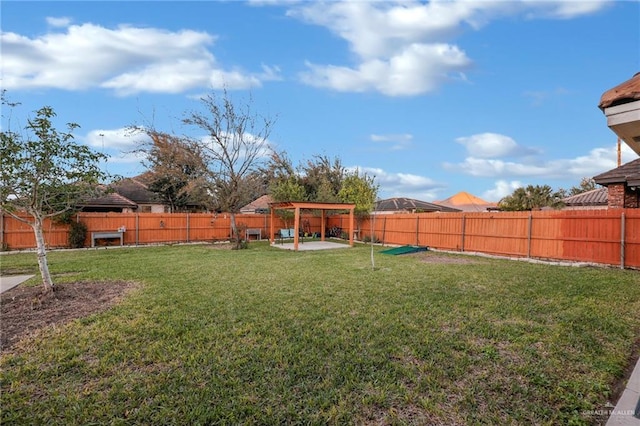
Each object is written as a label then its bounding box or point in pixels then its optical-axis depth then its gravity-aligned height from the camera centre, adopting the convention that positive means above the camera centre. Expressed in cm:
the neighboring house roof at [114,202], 2165 +21
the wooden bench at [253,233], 2029 -152
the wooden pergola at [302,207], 1543 +6
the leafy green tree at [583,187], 3425 +246
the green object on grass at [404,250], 1384 -172
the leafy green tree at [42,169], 532 +60
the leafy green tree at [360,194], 2052 +90
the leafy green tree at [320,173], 2967 +307
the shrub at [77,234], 1555 -133
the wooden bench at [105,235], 1608 -143
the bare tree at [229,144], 1641 +309
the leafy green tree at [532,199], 2034 +71
